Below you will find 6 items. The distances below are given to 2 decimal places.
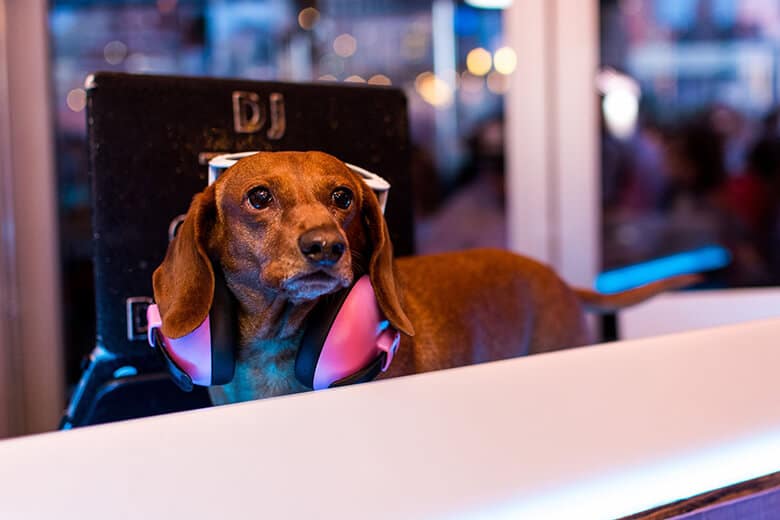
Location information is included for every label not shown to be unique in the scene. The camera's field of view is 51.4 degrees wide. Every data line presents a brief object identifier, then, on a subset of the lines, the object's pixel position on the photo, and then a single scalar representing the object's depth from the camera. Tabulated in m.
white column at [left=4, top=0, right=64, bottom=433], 2.06
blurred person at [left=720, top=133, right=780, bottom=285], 2.94
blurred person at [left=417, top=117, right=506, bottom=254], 2.65
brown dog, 0.91
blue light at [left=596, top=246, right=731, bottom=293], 2.76
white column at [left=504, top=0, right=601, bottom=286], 2.35
